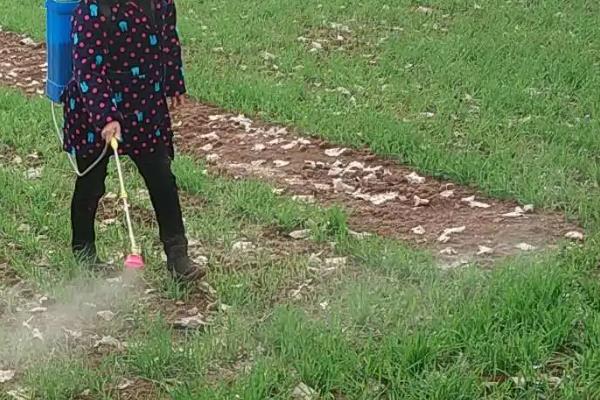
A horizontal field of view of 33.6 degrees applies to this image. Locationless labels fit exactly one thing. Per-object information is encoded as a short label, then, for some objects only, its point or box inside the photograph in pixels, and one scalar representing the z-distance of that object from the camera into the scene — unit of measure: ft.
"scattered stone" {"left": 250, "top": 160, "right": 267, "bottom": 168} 21.16
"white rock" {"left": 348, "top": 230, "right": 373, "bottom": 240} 17.03
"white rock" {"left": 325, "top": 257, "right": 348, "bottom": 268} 16.11
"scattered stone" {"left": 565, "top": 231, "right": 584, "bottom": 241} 16.53
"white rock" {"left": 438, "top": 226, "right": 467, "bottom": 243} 16.96
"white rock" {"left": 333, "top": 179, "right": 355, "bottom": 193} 19.54
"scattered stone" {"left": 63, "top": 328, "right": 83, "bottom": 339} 14.05
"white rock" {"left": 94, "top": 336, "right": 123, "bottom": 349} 13.74
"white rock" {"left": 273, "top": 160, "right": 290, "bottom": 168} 21.08
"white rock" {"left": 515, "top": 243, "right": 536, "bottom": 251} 16.22
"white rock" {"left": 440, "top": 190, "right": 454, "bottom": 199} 18.98
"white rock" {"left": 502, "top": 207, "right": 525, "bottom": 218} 17.80
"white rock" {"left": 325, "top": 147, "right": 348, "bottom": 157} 21.56
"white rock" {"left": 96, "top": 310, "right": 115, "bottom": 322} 14.55
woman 13.74
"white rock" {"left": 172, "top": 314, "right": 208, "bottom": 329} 14.19
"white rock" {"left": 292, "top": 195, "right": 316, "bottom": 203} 18.89
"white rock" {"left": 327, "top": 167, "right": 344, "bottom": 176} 20.49
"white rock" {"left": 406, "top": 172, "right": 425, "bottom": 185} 19.75
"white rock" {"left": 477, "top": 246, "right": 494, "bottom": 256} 16.25
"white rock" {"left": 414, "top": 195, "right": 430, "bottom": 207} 18.65
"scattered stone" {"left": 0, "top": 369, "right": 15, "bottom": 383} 12.89
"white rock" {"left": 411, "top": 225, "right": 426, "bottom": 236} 17.33
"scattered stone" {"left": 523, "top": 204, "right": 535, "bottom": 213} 17.97
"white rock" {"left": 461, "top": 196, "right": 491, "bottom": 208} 18.45
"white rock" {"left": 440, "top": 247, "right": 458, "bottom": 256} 16.31
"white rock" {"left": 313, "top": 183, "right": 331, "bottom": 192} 19.61
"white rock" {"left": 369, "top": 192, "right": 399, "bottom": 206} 18.92
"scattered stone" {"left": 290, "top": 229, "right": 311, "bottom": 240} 17.34
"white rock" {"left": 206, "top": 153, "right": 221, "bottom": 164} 21.52
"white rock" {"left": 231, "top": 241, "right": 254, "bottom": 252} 16.89
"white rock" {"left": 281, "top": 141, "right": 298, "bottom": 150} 22.13
